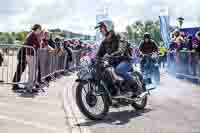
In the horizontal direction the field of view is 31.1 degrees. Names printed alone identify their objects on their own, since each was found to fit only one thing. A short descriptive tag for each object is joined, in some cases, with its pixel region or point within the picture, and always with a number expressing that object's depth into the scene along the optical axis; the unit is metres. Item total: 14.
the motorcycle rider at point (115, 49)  7.29
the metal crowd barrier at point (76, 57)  18.17
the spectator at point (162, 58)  19.88
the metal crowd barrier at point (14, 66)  9.78
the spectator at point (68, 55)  16.19
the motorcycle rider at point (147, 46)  12.74
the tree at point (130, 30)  67.43
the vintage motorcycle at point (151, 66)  12.87
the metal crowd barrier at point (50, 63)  10.83
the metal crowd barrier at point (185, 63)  12.80
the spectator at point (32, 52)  9.67
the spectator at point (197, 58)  12.57
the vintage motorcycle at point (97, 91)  6.70
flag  21.25
